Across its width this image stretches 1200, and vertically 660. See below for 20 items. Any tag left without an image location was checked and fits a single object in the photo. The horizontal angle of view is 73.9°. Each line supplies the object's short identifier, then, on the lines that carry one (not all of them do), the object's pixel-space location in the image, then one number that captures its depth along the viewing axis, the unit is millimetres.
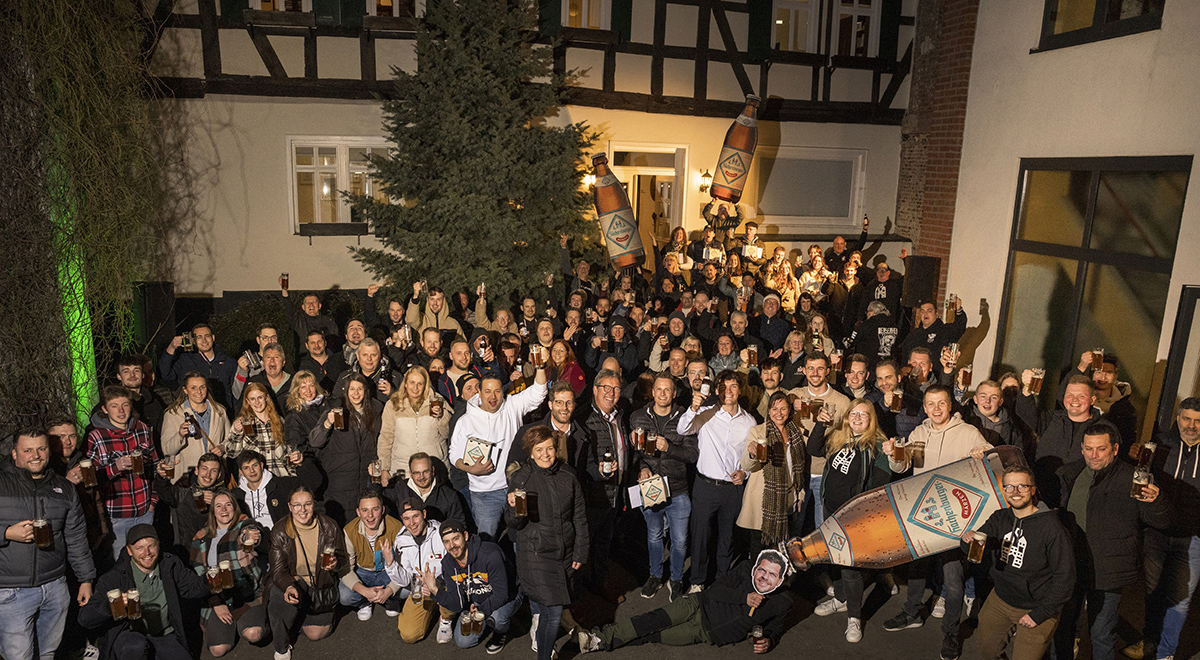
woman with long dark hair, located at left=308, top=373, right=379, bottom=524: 6000
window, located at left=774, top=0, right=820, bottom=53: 13758
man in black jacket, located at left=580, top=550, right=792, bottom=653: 5266
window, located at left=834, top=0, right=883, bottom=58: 13828
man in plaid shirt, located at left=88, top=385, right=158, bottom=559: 5594
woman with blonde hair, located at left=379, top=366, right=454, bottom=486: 6004
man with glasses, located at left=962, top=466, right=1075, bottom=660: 4535
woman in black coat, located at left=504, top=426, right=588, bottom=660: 5008
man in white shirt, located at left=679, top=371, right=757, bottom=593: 5766
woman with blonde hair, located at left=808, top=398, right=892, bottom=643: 5480
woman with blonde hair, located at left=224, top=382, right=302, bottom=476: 5934
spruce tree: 10484
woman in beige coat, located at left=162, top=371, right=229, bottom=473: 5934
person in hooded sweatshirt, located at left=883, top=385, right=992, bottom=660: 5309
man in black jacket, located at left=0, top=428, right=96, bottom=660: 4875
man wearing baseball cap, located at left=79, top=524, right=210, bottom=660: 4922
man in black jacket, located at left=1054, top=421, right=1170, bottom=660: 4852
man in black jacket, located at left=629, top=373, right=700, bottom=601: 5828
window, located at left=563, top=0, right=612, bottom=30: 12672
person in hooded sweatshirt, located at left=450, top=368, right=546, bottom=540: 5836
